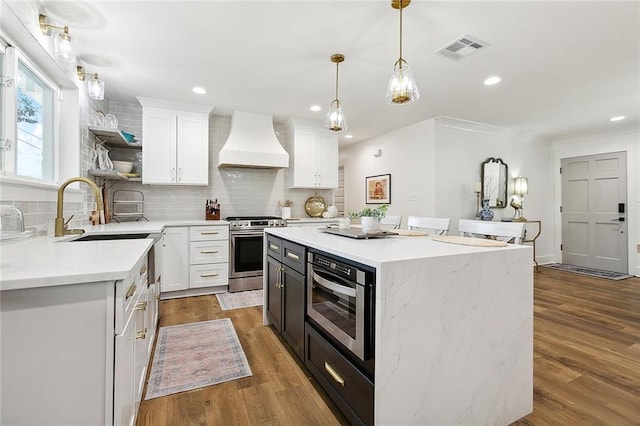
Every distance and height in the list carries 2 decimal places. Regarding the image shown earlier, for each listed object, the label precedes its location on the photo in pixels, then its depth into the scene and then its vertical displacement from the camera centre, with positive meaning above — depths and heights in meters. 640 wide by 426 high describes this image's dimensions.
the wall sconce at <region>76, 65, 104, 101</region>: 2.52 +1.05
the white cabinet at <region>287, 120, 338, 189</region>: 4.74 +0.93
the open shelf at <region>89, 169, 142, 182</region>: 3.04 +0.42
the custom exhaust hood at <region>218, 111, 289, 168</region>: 4.23 +1.00
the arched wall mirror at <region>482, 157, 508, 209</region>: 5.15 +0.58
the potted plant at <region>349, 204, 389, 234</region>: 2.11 -0.02
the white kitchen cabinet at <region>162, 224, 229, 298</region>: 3.69 -0.58
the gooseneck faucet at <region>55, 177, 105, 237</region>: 1.97 +0.03
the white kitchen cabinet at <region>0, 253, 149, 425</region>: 0.94 -0.46
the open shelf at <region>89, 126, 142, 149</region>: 3.07 +0.86
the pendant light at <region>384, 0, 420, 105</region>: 1.96 +0.85
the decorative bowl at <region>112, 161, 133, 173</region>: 3.71 +0.59
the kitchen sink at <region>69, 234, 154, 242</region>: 2.28 -0.20
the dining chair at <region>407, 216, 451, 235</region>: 2.70 -0.09
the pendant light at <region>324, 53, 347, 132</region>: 2.66 +0.84
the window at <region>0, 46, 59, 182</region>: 1.81 +0.67
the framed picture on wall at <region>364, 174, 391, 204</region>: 5.61 +0.50
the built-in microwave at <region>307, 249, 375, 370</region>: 1.32 -0.44
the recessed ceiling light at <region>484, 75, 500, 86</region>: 3.24 +1.47
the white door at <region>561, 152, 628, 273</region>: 5.26 +0.08
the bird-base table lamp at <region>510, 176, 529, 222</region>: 5.50 +0.42
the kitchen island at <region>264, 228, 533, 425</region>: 1.27 -0.54
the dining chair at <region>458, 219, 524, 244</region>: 2.14 -0.11
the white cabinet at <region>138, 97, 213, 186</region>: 3.87 +0.94
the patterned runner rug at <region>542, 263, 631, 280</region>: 4.94 -0.98
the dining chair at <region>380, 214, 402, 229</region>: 3.21 -0.07
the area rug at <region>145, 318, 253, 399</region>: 1.94 -1.06
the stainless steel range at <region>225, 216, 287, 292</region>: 3.96 -0.52
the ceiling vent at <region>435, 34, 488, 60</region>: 2.47 +1.43
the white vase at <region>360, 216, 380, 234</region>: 2.11 -0.07
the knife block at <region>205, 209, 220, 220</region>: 4.34 -0.02
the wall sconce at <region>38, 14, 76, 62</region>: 1.99 +1.13
